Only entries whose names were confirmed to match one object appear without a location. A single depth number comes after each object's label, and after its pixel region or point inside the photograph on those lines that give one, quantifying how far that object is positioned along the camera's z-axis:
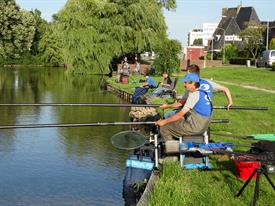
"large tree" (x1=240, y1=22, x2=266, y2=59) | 47.74
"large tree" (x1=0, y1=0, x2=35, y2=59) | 58.73
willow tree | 36.03
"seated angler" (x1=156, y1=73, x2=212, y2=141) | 6.42
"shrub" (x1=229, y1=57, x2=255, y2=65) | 43.52
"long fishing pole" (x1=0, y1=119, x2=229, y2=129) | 6.39
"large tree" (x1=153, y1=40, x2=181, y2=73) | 28.56
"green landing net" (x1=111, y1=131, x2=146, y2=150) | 6.39
